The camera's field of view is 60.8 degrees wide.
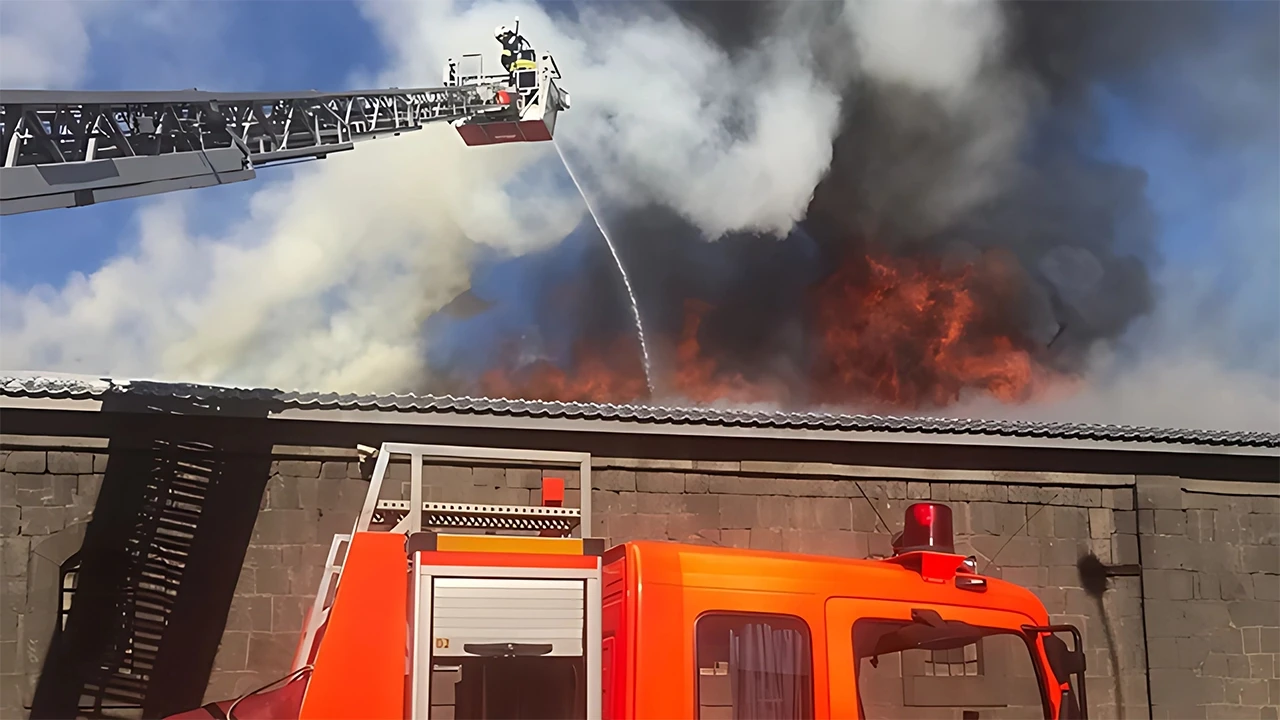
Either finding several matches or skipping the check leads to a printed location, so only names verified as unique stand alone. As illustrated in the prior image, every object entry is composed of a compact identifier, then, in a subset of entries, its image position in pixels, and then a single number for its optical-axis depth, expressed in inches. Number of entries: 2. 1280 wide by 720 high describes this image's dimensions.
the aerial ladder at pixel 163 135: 195.5
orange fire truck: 149.0
